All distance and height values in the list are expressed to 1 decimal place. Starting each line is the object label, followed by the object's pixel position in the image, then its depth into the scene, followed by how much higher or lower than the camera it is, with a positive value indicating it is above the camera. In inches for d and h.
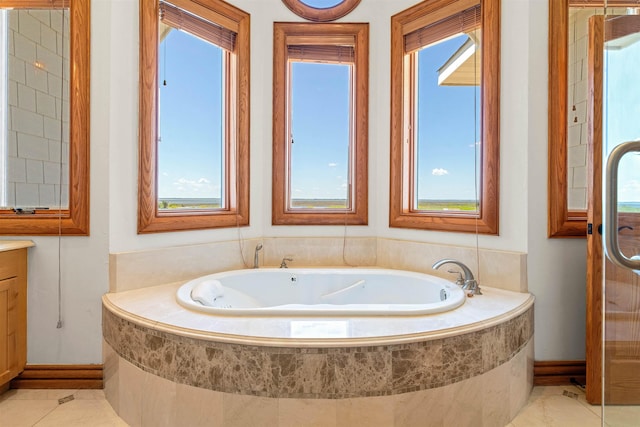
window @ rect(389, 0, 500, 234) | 79.9 +25.1
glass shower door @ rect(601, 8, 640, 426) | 38.0 -1.9
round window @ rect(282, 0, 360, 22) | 99.0 +57.8
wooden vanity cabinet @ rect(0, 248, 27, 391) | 66.1 -21.1
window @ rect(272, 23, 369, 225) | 99.8 +25.8
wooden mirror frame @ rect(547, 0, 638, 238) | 74.0 +19.2
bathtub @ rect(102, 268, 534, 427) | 48.4 -23.5
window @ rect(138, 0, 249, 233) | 78.0 +24.7
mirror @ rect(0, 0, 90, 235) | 73.9 +21.7
